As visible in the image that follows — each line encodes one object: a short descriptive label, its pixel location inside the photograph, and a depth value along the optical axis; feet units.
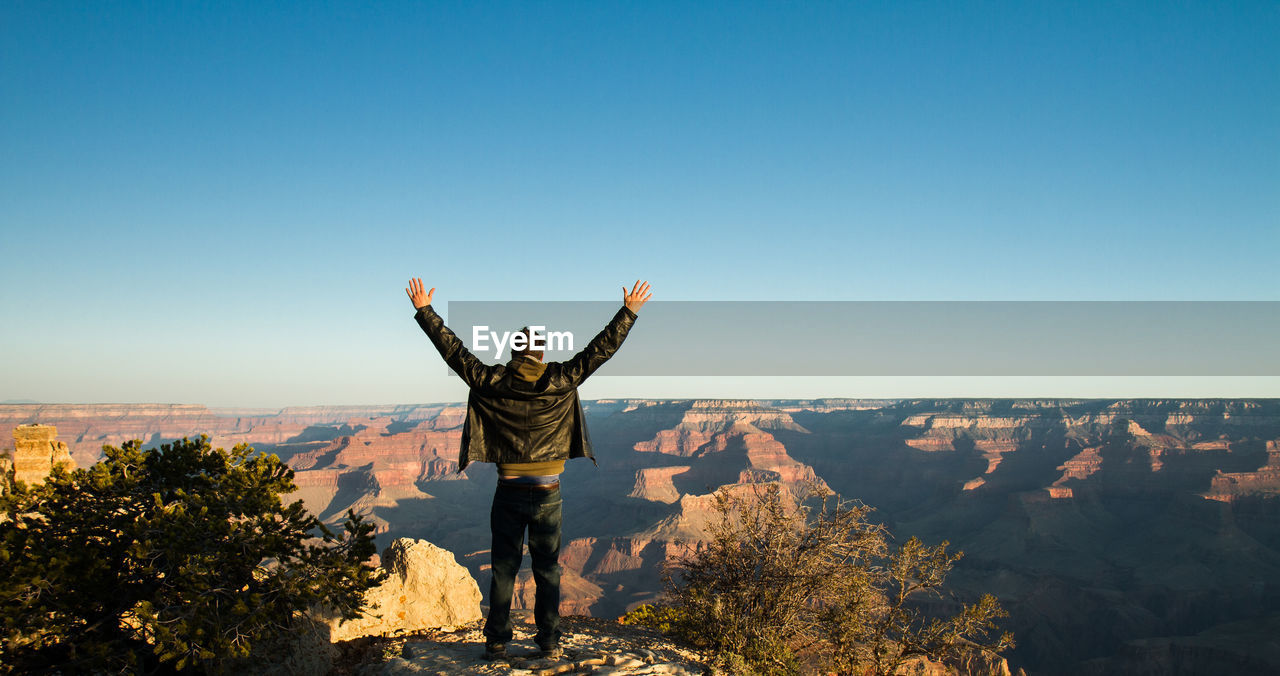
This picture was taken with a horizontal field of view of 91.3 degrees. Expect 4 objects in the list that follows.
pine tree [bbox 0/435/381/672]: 15.94
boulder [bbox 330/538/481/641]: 24.64
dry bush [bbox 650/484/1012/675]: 20.71
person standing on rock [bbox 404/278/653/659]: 13.48
